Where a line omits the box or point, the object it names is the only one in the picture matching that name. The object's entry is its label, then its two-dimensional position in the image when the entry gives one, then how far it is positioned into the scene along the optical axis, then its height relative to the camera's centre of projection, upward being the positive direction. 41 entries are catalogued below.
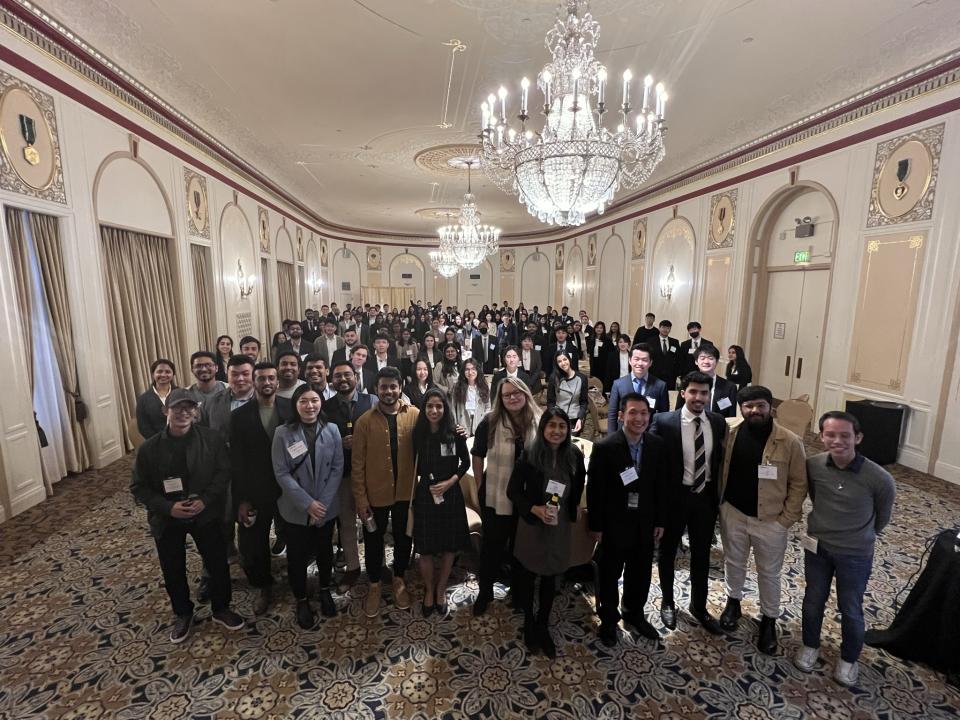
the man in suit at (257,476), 2.86 -1.11
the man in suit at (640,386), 3.79 -0.73
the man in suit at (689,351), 6.77 -0.80
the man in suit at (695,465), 2.69 -0.98
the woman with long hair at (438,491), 2.82 -1.21
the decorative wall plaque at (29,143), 3.95 +1.42
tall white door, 6.97 -0.52
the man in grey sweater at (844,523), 2.27 -1.14
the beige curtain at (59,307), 4.46 -0.09
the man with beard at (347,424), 3.14 -0.91
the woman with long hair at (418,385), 4.46 -0.87
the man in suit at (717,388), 3.87 -0.77
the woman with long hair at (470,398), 4.16 -0.91
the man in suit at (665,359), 7.34 -0.95
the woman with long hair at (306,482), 2.67 -1.10
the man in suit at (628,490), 2.54 -1.08
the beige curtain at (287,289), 12.06 +0.26
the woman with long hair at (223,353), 5.15 -0.63
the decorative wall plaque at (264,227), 10.18 +1.63
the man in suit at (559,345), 7.16 -0.71
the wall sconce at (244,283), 8.89 +0.32
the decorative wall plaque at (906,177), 5.13 +1.46
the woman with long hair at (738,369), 5.59 -0.85
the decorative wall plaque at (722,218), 8.17 +1.52
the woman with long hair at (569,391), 4.27 -0.87
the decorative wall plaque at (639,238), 11.30 +1.56
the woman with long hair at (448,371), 4.94 -0.81
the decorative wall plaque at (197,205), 6.99 +1.49
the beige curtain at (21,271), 4.18 +0.25
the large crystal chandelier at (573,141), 3.52 +1.32
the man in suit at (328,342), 7.30 -0.71
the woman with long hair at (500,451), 2.74 -0.93
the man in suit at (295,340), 7.04 -0.66
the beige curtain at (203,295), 7.38 +0.06
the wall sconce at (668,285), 10.05 +0.35
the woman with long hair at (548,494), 2.49 -1.09
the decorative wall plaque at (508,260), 20.33 +1.77
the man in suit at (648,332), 8.25 -0.58
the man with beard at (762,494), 2.50 -1.10
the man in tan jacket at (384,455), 2.86 -0.99
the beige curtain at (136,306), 5.41 -0.09
